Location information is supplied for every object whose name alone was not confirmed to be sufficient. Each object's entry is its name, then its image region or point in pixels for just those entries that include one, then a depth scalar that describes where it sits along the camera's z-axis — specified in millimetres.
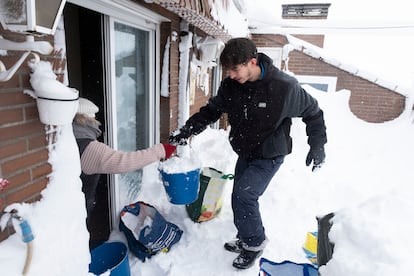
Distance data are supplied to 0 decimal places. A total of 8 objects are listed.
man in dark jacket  2299
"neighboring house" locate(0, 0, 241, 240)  1290
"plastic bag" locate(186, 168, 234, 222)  2980
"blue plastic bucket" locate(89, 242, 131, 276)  2322
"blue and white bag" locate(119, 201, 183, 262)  2592
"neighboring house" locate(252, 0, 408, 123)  7738
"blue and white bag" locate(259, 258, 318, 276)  1701
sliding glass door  2750
